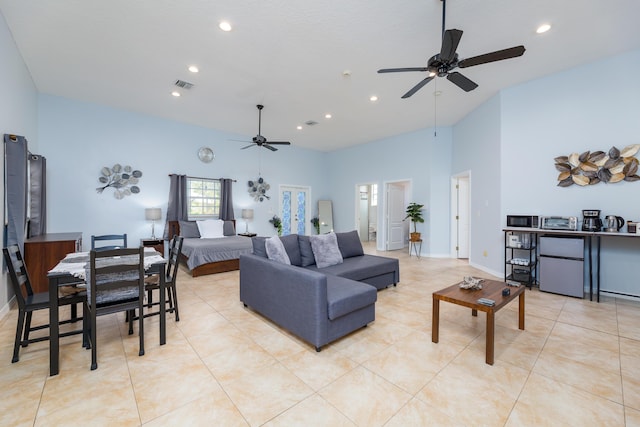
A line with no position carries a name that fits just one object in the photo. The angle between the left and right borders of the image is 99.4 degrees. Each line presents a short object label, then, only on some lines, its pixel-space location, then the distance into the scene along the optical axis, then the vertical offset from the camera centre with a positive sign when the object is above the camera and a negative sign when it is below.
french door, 8.77 +0.10
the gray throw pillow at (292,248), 3.70 -0.50
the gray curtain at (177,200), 6.29 +0.27
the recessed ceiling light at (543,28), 3.06 +2.12
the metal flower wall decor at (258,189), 7.79 +0.68
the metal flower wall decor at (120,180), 5.59 +0.67
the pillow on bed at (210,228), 6.20 -0.39
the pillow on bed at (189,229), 6.07 -0.40
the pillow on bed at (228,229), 6.72 -0.43
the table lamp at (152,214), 5.81 -0.06
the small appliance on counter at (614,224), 3.58 -0.14
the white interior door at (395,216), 8.12 -0.11
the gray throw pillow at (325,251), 3.82 -0.56
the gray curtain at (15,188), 3.18 +0.28
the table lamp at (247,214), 7.33 -0.06
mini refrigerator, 3.77 -0.75
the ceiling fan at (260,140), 5.47 +1.45
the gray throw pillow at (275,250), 3.34 -0.48
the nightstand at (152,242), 5.73 -0.67
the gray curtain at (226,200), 7.11 +0.31
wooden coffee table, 2.21 -0.78
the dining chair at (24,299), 2.14 -0.75
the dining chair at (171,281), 2.87 -0.76
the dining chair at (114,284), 2.12 -0.60
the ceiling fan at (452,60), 2.44 +1.51
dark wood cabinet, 3.62 -0.60
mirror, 9.41 -0.10
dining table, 2.06 -0.58
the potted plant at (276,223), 8.26 -0.34
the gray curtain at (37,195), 4.13 +0.25
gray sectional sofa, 2.40 -0.80
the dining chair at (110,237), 3.55 -0.35
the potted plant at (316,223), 9.37 -0.38
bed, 4.98 -0.81
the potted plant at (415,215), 7.05 -0.06
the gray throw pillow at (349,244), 4.36 -0.53
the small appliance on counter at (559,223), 3.92 -0.14
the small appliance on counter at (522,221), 4.31 -0.13
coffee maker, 3.71 -0.09
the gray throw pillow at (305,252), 3.80 -0.56
